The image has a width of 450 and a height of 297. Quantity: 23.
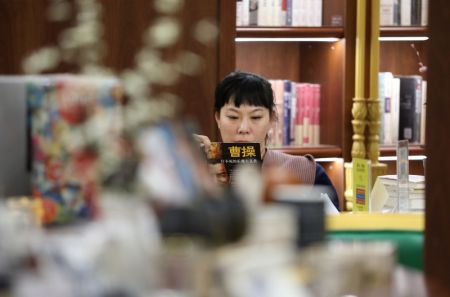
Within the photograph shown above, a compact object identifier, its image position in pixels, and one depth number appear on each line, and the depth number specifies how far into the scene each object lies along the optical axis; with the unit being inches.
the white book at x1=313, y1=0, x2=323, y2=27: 302.2
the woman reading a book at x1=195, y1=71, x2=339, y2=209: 229.0
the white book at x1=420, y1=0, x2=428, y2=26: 312.9
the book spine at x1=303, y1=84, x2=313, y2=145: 310.6
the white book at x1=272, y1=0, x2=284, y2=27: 296.5
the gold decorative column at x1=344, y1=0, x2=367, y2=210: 293.5
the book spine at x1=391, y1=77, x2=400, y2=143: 318.2
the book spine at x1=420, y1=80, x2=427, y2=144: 321.6
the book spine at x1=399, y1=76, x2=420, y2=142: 320.3
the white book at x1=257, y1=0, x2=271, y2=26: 295.8
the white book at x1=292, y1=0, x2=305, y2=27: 299.6
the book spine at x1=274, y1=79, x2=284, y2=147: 304.5
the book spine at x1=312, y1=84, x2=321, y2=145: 311.1
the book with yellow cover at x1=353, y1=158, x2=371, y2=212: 203.7
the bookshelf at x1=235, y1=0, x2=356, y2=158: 295.8
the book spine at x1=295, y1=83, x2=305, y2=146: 309.1
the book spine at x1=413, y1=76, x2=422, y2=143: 321.3
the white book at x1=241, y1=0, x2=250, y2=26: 293.1
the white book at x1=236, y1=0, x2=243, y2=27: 292.2
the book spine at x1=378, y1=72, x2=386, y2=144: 315.9
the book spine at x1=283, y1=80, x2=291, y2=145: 306.0
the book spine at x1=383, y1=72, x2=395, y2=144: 317.0
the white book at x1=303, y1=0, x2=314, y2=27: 301.1
